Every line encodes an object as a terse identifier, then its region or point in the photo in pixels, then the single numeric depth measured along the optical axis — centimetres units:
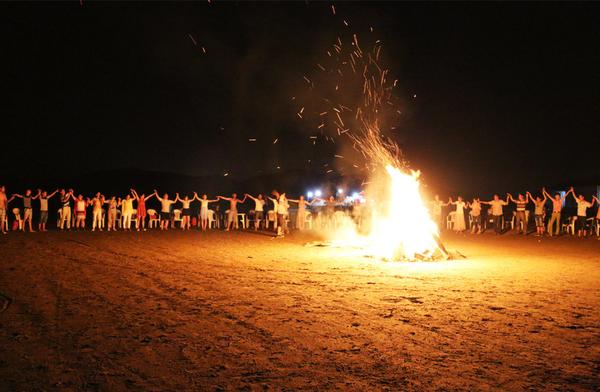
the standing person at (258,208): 2499
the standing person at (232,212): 2517
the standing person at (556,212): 2153
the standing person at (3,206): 2028
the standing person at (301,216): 2519
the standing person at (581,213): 2083
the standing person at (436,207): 2762
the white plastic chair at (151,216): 2560
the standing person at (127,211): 2374
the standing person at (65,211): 2295
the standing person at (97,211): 2299
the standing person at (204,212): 2508
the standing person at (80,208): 2266
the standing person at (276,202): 2183
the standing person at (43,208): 2188
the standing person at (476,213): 2470
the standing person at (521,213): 2286
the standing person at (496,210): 2386
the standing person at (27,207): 2098
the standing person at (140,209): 2401
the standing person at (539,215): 2252
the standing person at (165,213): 2456
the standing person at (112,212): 2342
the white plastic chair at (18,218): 2075
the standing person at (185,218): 2521
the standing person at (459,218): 2524
